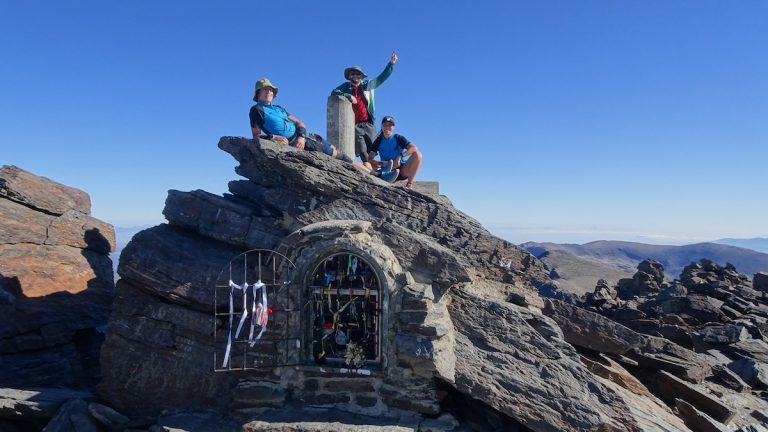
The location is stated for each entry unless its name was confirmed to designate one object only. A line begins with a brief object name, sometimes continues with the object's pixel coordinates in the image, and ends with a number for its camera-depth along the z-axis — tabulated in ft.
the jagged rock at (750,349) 49.37
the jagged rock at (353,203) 34.22
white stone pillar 40.11
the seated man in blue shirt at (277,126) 36.24
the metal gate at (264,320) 30.19
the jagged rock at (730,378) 41.45
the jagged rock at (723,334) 51.19
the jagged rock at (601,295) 67.21
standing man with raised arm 40.88
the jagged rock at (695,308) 60.03
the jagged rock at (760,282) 80.64
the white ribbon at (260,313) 29.63
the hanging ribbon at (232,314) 29.71
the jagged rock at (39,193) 50.42
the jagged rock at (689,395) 33.88
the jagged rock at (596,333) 36.24
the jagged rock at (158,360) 32.63
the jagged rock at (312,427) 27.12
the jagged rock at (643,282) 81.61
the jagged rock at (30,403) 33.24
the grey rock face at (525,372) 27.73
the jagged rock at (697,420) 31.55
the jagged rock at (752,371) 42.73
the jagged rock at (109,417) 32.22
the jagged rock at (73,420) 31.55
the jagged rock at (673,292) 66.03
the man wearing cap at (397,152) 39.32
